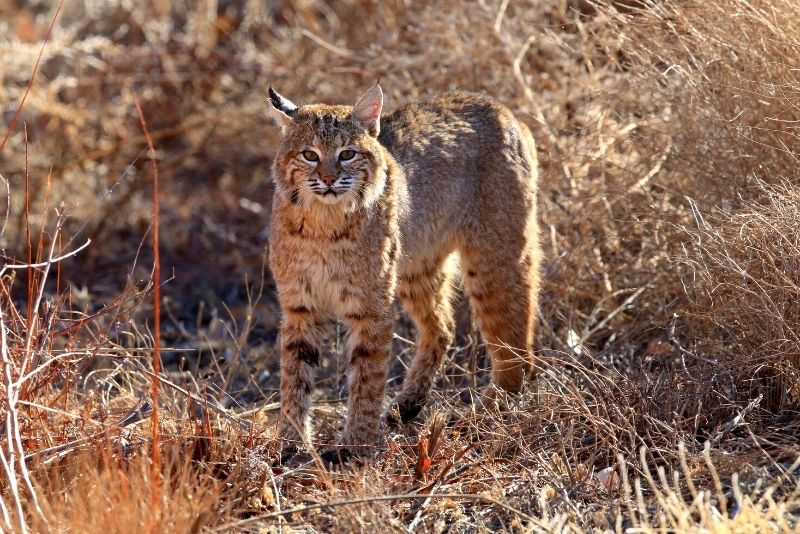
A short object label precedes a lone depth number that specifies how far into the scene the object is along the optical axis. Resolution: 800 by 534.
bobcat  10.58
